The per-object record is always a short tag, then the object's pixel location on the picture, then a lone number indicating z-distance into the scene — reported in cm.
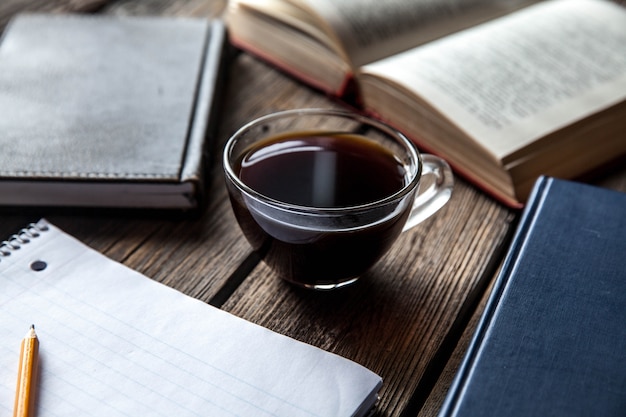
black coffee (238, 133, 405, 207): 62
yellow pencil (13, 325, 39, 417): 49
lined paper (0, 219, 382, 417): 51
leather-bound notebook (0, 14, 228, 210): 72
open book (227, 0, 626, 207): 81
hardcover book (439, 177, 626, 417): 49
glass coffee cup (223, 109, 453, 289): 57
